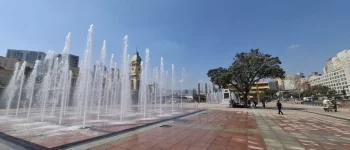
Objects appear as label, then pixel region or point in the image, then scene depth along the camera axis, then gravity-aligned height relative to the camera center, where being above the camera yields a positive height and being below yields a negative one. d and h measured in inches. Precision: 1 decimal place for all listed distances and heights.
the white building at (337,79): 3706.7 +354.4
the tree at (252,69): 1093.8 +162.3
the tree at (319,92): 2847.0 +22.6
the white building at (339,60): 4798.7 +1000.7
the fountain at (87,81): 405.7 +67.9
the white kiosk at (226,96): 1530.5 -18.1
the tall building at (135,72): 2566.4 +352.3
